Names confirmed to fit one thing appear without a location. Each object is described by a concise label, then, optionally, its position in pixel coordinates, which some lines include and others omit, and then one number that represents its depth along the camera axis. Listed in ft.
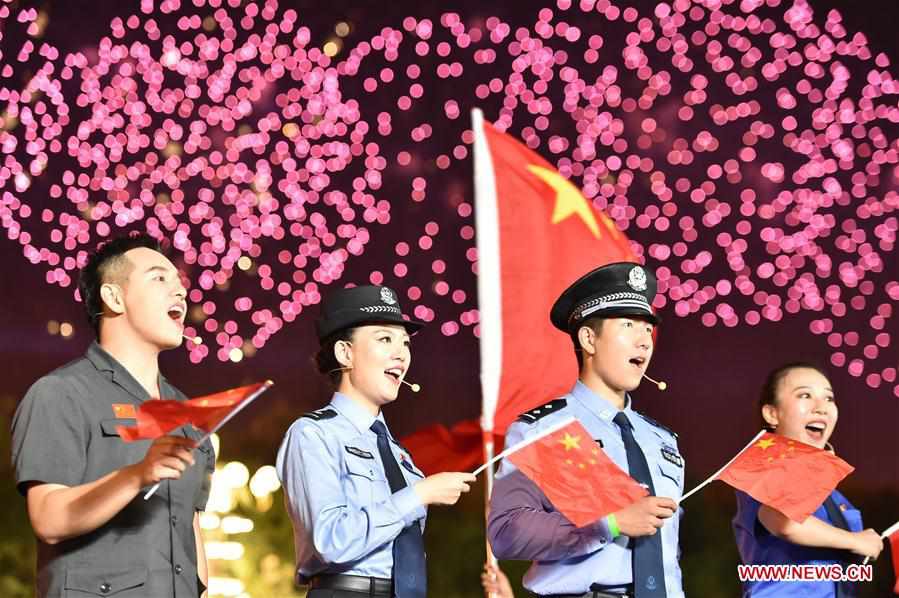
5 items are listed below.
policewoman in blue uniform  18.53
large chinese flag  24.19
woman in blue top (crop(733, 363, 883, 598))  22.24
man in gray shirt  15.36
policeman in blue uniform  18.86
